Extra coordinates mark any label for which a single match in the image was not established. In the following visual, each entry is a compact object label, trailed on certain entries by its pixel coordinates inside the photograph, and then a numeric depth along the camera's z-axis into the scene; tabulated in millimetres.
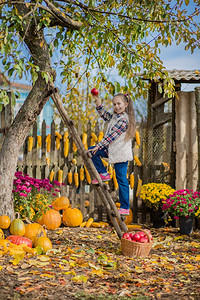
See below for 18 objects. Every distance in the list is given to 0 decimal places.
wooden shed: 6676
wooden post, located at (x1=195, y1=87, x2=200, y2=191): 6062
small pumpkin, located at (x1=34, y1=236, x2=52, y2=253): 4595
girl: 4879
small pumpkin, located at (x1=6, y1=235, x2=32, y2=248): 4714
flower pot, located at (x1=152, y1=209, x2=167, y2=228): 6513
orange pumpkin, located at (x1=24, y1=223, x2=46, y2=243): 5133
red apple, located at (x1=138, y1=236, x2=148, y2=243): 4520
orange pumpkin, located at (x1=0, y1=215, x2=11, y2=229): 5047
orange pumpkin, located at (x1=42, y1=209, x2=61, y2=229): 6109
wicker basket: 4430
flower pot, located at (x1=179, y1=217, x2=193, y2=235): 6016
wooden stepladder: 4863
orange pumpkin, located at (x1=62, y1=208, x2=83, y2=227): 6367
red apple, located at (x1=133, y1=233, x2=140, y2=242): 4512
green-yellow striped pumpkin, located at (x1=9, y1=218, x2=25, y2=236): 5047
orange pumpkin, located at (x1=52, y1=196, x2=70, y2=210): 6561
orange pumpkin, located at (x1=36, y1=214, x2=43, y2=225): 6109
